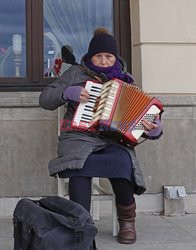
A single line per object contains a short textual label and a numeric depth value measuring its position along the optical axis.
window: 9.14
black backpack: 5.17
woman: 6.54
